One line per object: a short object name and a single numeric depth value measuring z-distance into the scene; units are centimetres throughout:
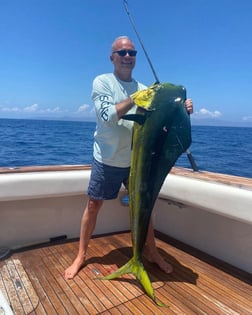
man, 228
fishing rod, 270
